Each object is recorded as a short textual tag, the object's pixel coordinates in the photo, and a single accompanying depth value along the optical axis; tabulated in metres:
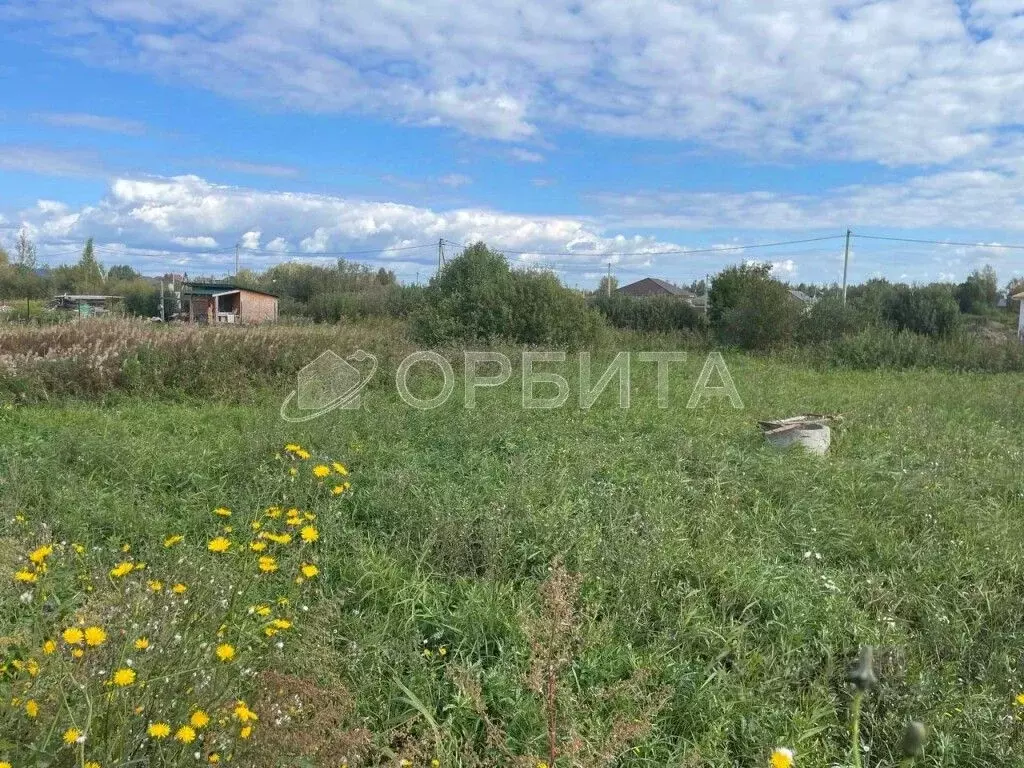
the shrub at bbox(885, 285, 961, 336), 18.52
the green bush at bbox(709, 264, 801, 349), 16.81
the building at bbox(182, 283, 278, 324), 29.86
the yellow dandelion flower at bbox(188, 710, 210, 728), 1.82
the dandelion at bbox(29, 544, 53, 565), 2.34
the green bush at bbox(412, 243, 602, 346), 13.41
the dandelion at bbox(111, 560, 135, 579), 2.38
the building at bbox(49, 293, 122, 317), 29.52
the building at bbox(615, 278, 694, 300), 53.36
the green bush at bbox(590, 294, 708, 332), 21.61
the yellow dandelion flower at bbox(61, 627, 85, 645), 1.89
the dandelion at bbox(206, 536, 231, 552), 2.55
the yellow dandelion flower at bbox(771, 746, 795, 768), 1.59
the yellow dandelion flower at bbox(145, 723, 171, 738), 1.77
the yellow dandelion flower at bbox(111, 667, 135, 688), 1.82
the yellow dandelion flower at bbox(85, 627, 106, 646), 1.87
